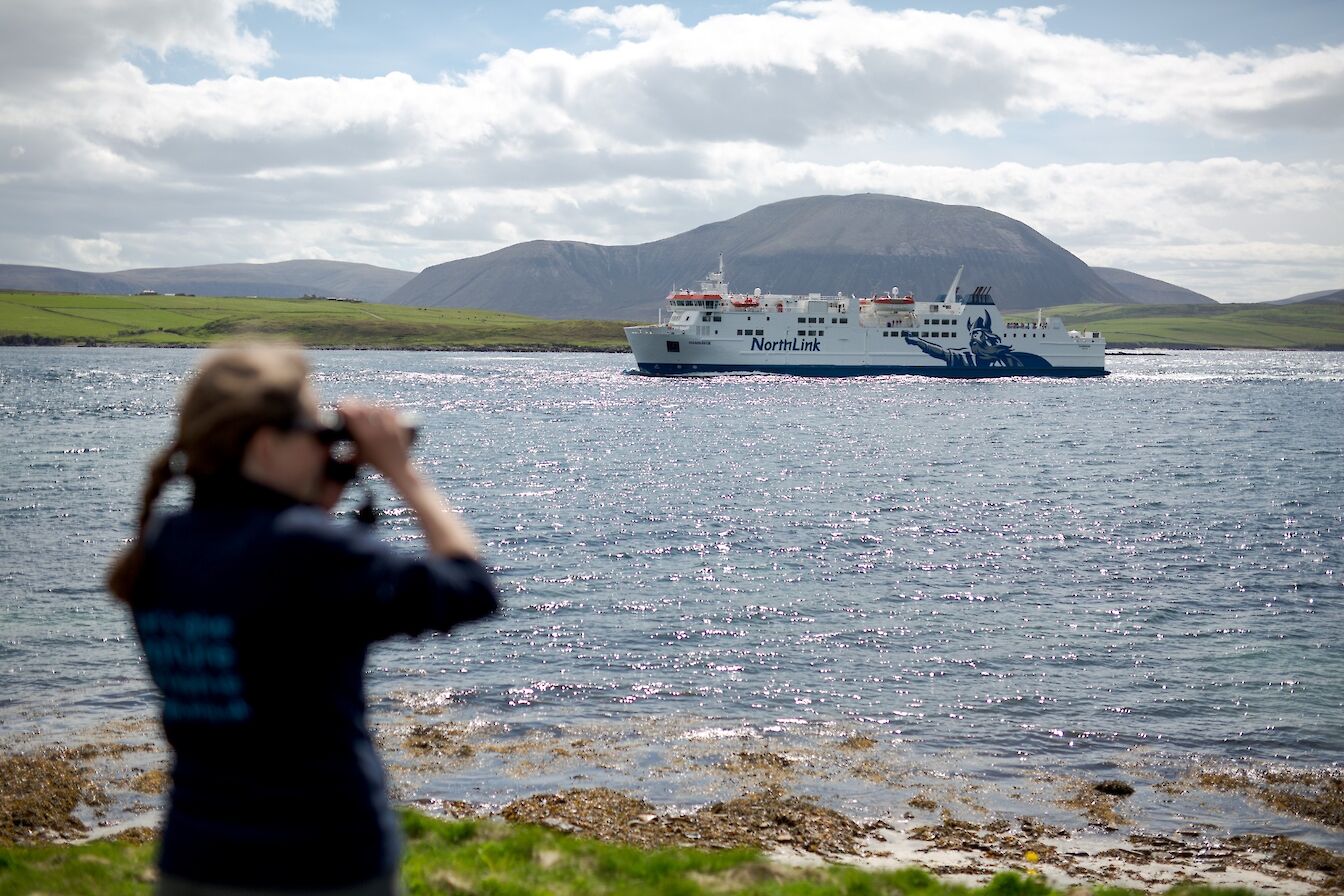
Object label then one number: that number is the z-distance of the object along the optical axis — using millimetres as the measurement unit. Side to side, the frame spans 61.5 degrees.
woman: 3188
